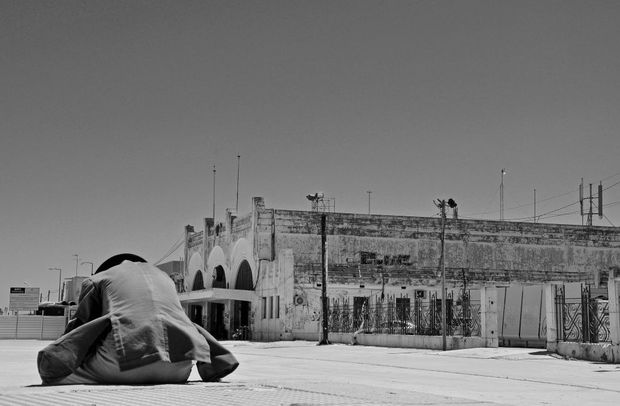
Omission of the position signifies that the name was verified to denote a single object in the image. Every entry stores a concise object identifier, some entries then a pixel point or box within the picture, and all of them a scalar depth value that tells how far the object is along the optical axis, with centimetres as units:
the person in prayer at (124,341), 848
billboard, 6034
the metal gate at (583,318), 2267
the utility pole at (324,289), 3647
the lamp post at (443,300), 2933
